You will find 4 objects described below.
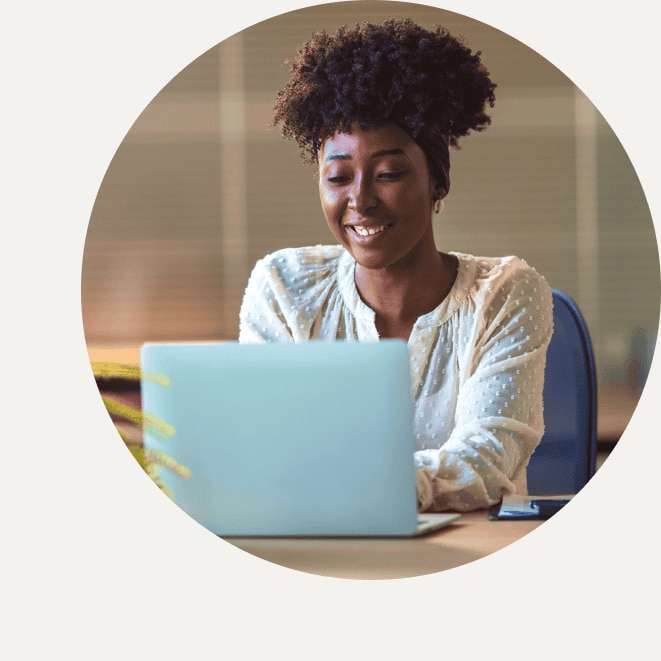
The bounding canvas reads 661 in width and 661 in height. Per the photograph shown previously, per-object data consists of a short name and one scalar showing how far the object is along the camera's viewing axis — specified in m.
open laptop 2.18
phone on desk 2.30
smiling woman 2.46
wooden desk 2.22
